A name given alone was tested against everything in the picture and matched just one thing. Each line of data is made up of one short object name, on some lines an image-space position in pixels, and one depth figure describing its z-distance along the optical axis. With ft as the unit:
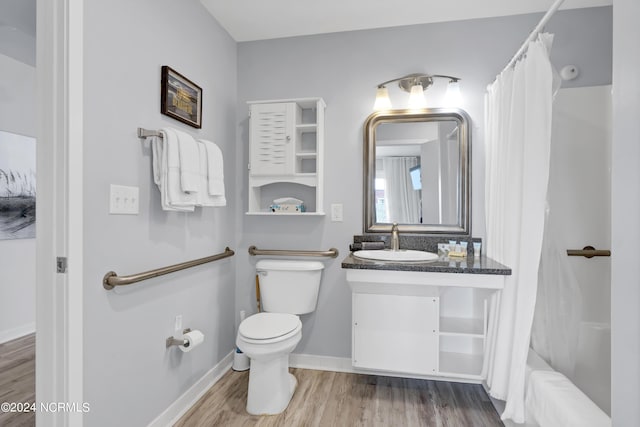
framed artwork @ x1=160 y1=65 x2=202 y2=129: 5.75
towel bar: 5.19
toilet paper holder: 5.90
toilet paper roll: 5.92
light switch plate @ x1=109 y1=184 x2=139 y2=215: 4.68
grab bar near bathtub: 6.20
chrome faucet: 7.47
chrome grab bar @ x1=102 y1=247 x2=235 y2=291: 4.57
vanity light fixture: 7.47
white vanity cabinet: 6.33
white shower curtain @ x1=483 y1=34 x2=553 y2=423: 5.19
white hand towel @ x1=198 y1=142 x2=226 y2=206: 6.02
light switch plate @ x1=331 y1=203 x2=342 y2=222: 8.04
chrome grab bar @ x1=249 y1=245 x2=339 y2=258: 7.93
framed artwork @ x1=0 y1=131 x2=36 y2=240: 9.45
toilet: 6.03
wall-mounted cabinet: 7.64
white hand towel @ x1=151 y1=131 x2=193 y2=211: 5.30
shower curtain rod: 4.61
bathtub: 3.92
